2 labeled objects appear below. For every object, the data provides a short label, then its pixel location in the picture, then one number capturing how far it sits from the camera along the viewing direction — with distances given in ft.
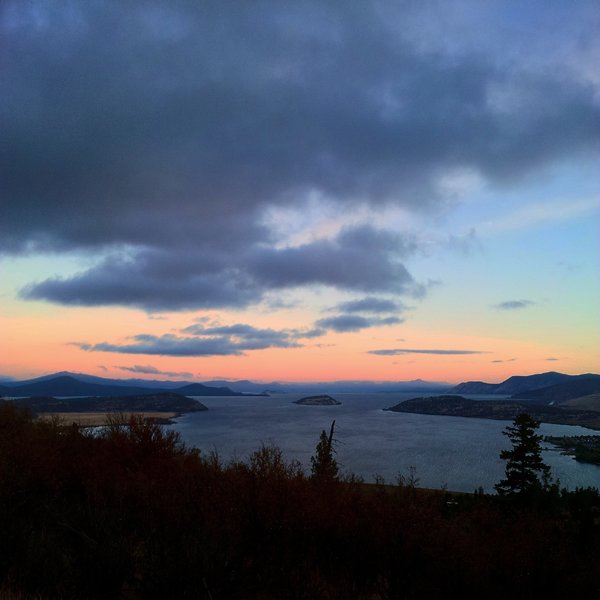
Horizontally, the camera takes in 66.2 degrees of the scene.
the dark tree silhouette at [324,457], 125.37
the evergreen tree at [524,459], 127.13
